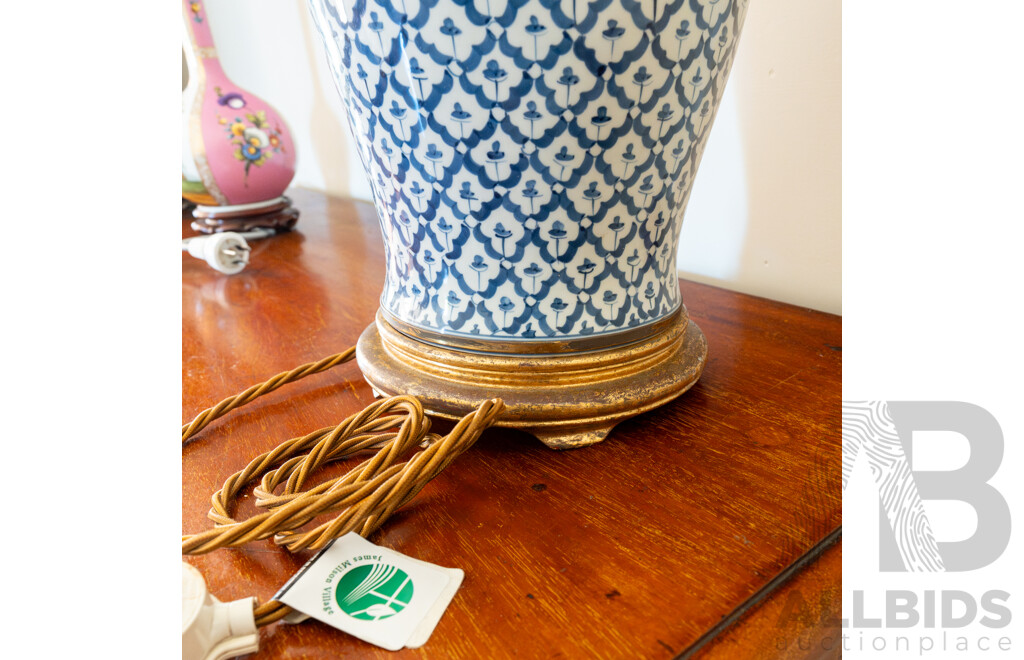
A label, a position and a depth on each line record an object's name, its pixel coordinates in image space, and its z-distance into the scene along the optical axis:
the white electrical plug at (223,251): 0.78
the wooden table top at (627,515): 0.26
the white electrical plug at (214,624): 0.24
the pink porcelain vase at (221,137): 0.86
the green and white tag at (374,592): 0.26
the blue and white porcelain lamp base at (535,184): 0.31
